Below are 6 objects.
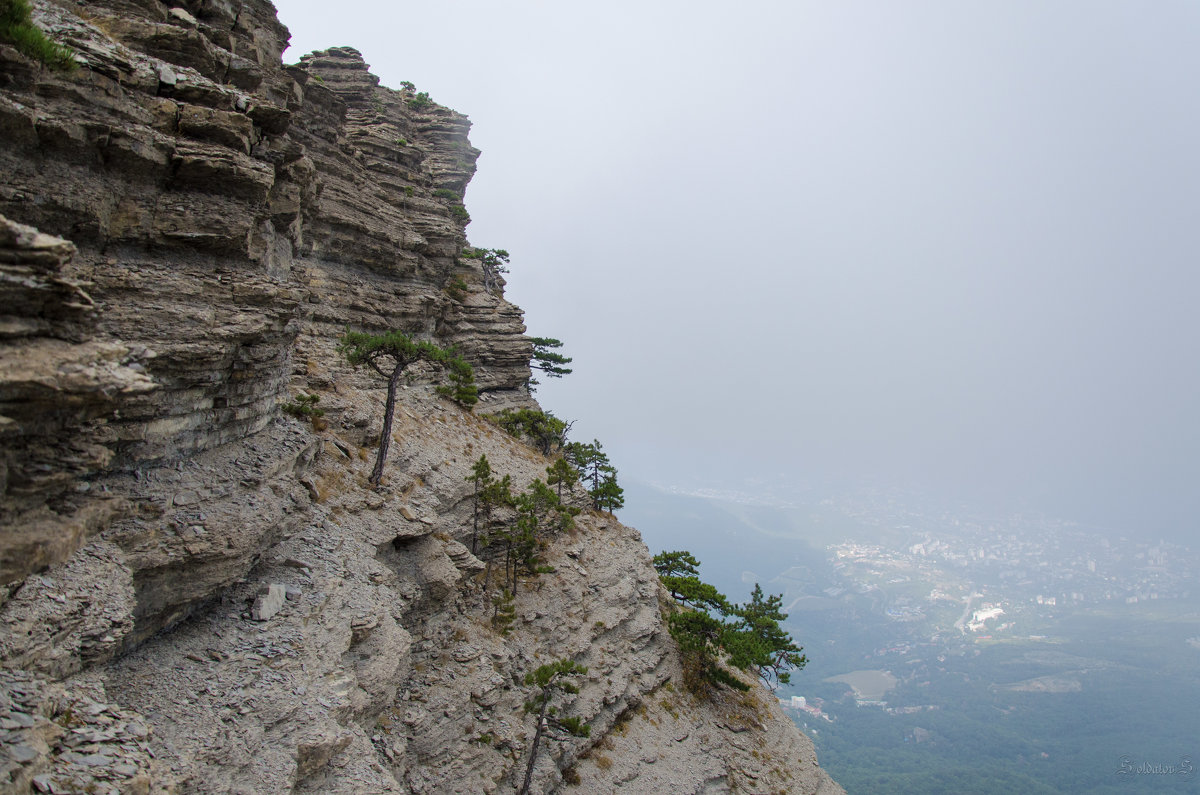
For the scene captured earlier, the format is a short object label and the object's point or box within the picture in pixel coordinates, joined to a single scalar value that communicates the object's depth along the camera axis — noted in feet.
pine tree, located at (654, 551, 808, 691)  97.60
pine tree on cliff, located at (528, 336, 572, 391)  179.63
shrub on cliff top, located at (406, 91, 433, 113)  206.39
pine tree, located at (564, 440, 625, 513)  130.41
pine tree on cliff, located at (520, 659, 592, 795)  64.03
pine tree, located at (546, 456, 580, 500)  113.63
